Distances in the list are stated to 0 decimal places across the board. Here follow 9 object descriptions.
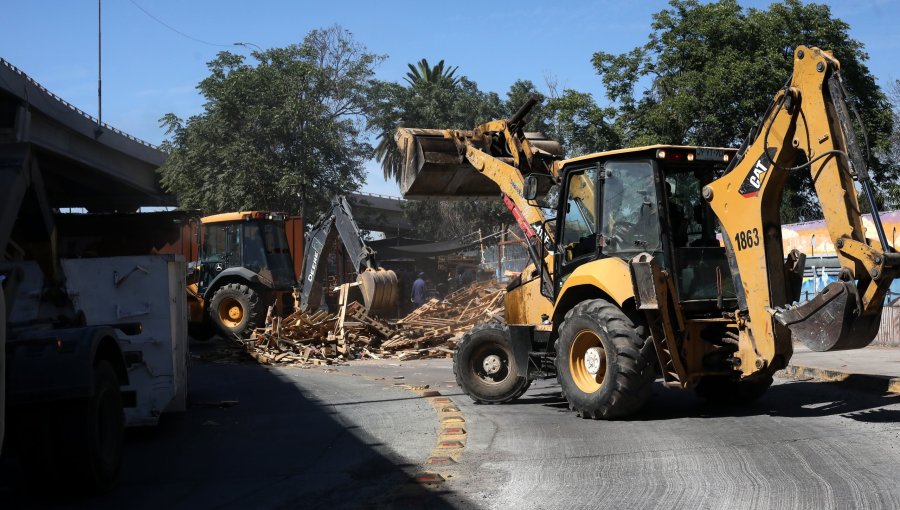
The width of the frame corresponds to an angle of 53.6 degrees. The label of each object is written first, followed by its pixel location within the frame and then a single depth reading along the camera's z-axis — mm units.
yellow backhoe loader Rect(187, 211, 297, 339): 21281
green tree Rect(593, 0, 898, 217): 24844
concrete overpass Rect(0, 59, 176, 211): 28656
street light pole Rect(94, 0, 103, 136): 50188
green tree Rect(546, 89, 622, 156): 26891
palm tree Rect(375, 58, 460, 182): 51344
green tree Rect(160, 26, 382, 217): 35375
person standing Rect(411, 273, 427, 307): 28266
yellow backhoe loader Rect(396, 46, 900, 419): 7844
